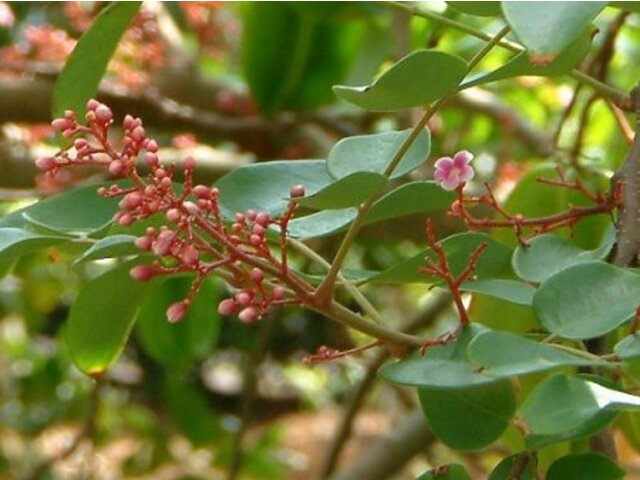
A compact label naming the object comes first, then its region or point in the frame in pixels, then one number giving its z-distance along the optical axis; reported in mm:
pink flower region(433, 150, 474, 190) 656
